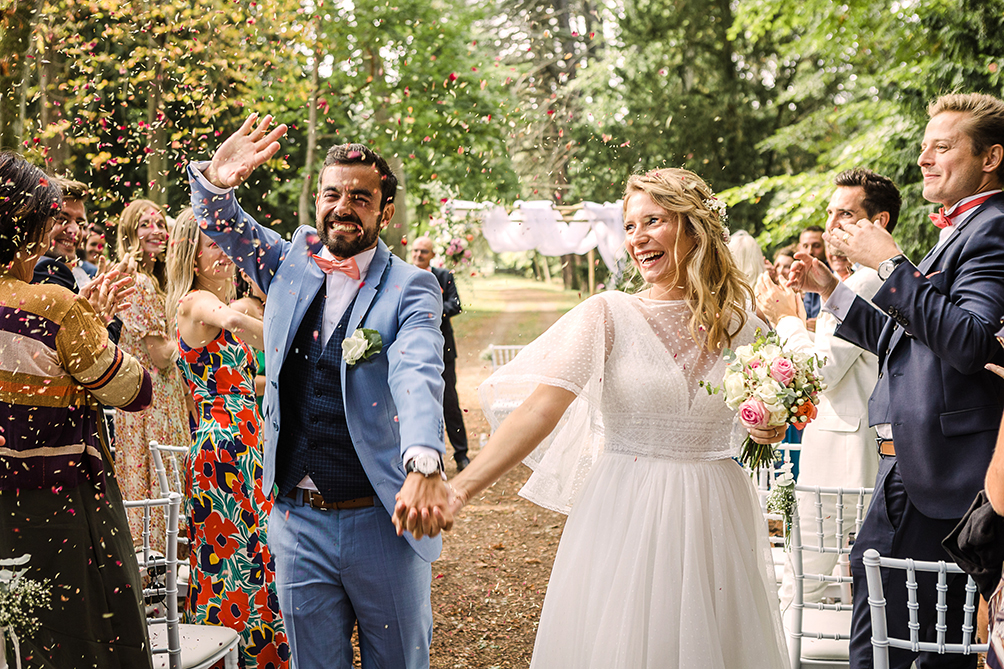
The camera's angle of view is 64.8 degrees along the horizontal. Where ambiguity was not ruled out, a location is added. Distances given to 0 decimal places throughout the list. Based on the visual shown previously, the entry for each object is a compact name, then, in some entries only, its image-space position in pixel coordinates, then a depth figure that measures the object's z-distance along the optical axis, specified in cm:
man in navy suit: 235
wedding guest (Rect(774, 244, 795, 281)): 608
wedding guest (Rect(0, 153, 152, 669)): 232
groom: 226
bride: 210
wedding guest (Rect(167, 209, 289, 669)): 329
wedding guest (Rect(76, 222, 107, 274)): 591
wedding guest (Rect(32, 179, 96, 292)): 377
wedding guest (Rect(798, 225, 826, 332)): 656
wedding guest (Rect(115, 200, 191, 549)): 442
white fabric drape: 1175
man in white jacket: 356
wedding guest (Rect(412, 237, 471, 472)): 746
